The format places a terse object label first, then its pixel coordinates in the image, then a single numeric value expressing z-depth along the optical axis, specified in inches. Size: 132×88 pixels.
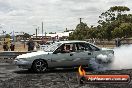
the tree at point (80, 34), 1907.0
